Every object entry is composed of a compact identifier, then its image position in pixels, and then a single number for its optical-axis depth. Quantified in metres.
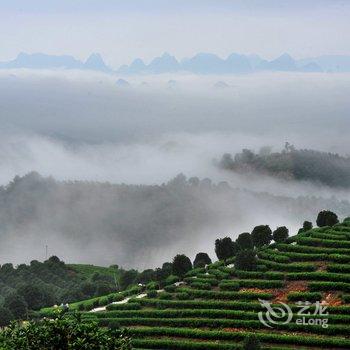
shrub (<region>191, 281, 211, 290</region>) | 64.19
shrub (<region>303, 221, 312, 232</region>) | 80.66
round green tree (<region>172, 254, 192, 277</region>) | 72.06
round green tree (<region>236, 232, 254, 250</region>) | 77.06
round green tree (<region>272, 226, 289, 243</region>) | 76.62
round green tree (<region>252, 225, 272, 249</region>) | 76.81
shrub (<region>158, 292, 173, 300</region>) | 64.25
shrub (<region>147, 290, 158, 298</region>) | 65.38
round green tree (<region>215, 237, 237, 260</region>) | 76.25
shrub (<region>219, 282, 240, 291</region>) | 62.14
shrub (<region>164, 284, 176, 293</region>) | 65.69
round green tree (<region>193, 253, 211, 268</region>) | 75.94
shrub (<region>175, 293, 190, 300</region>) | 62.97
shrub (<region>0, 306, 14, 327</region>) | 67.25
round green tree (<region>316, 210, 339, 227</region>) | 78.81
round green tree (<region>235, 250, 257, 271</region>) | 66.50
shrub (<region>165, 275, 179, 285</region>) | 70.56
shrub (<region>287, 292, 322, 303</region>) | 57.53
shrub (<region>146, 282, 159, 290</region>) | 70.25
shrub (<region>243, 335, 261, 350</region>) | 48.41
